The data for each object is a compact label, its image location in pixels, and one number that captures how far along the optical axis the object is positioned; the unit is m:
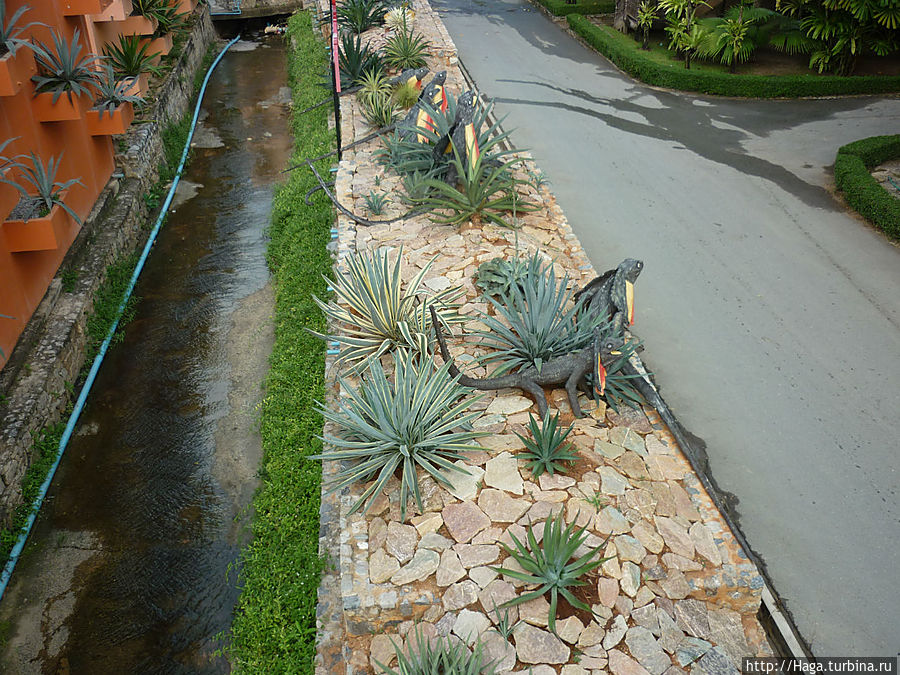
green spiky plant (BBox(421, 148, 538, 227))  6.66
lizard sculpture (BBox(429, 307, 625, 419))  4.65
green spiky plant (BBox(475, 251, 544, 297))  5.59
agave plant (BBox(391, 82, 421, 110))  9.16
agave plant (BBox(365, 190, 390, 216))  7.11
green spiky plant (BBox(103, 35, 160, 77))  8.84
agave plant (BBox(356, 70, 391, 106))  9.31
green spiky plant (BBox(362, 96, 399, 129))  8.91
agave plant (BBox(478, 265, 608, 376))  4.94
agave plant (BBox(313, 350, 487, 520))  4.20
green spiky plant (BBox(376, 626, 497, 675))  3.27
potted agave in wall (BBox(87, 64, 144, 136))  7.23
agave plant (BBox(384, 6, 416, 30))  11.66
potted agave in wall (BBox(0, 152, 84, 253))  5.60
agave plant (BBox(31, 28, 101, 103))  6.22
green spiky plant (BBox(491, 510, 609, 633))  3.61
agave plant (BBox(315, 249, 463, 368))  5.20
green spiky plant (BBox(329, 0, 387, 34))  12.43
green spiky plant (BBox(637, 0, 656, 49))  12.71
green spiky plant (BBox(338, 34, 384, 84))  10.17
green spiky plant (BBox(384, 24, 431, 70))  10.60
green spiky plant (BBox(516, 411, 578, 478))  4.27
